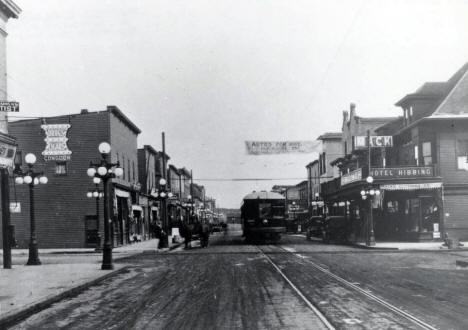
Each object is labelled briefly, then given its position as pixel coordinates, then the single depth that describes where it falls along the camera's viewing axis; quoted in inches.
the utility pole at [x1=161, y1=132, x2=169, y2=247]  1323.8
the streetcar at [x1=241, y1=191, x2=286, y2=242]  1528.1
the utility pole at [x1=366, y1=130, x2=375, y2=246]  1259.8
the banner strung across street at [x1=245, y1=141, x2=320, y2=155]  1170.0
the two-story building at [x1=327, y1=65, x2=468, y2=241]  1376.7
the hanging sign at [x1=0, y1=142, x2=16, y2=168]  705.0
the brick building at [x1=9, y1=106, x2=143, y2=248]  1454.2
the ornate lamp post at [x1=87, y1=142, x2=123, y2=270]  776.9
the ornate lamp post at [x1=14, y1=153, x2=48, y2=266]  841.5
